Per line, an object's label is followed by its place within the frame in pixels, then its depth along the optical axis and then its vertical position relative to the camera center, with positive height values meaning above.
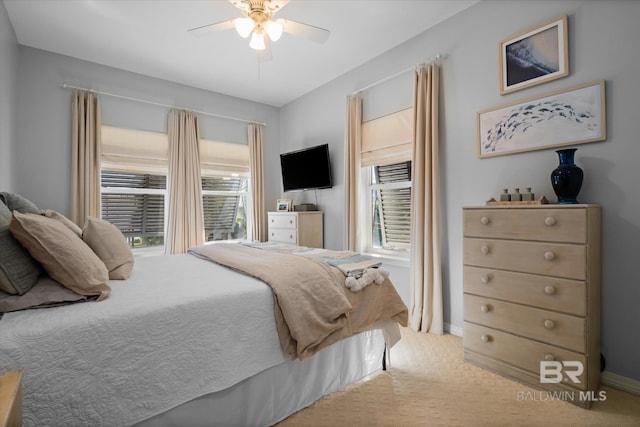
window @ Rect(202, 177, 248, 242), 4.38 +0.11
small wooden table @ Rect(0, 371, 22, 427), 0.62 -0.40
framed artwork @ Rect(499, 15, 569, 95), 2.06 +1.11
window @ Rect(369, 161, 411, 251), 3.27 +0.08
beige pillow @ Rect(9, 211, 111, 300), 1.19 -0.15
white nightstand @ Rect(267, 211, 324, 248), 3.89 -0.19
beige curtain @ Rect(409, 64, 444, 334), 2.71 +0.02
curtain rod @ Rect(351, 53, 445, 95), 2.77 +1.41
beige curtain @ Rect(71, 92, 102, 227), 3.25 +0.61
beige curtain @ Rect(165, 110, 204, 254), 3.86 +0.37
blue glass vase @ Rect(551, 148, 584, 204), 1.84 +0.20
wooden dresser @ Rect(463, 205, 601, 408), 1.70 -0.51
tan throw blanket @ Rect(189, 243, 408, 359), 1.50 -0.48
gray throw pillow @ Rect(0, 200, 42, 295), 1.13 -0.19
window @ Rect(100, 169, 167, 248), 3.66 +0.14
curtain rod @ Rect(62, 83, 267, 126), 3.29 +1.39
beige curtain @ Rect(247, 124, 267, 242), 4.59 +0.52
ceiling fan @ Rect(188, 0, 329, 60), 2.14 +1.37
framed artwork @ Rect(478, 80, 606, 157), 1.93 +0.63
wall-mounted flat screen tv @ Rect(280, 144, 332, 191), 3.92 +0.61
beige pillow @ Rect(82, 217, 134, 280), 1.66 -0.17
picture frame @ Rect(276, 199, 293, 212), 4.24 +0.12
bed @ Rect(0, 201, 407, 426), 0.98 -0.54
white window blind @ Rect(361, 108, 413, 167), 3.06 +0.78
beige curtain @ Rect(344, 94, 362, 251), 3.54 +0.53
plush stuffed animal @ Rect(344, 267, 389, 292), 1.74 -0.39
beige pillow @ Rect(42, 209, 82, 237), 1.74 -0.01
